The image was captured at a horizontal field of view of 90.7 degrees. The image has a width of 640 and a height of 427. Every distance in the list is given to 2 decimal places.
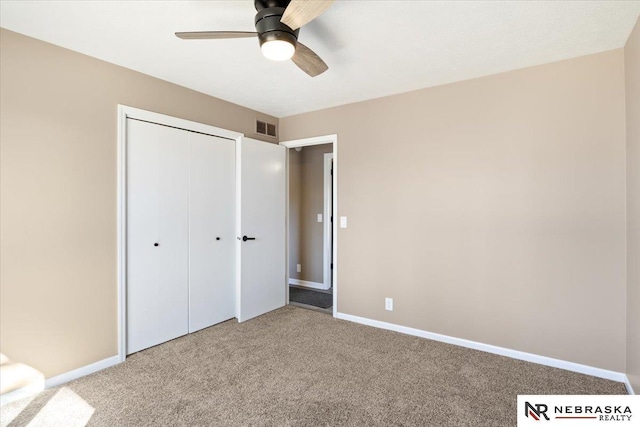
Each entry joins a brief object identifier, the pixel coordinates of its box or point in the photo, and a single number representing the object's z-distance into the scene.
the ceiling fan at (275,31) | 1.56
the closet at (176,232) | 2.71
